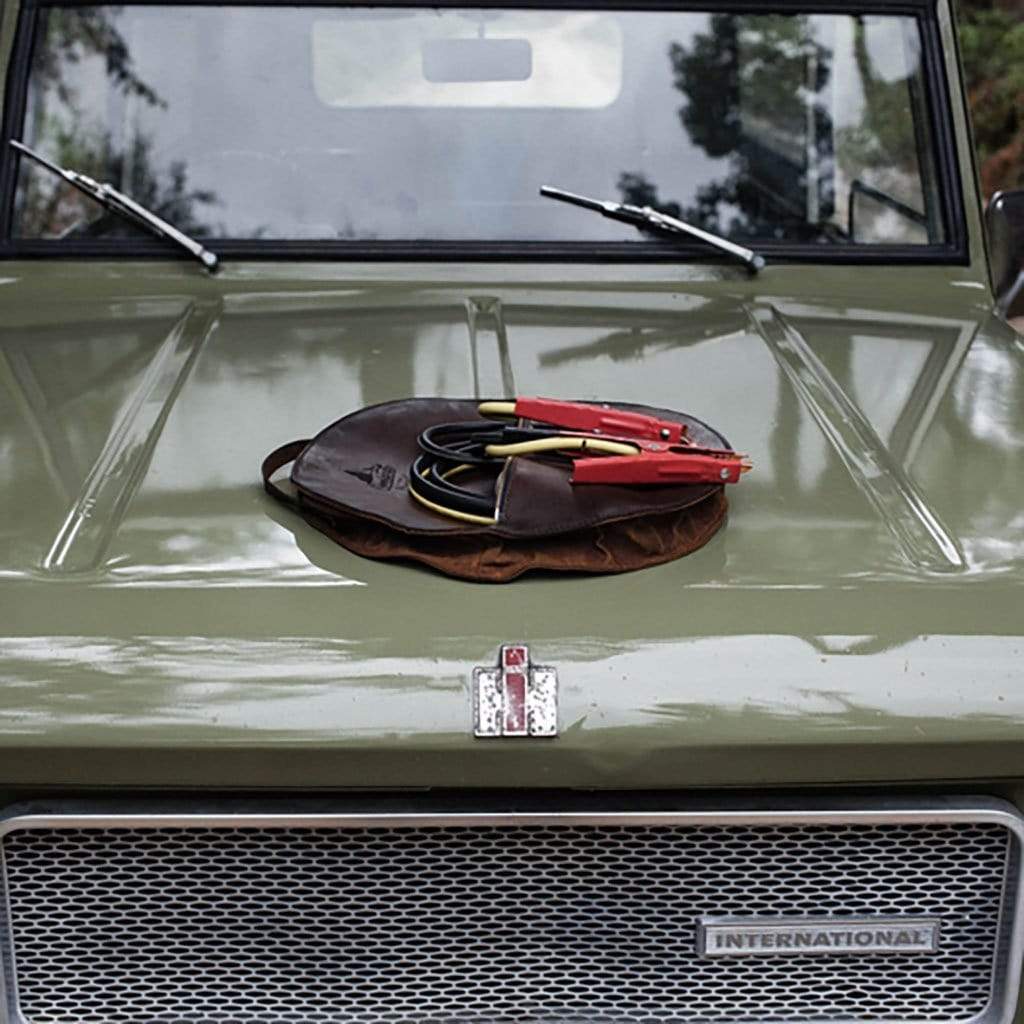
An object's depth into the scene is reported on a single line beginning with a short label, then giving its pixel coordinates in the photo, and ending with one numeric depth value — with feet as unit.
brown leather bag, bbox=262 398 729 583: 9.32
